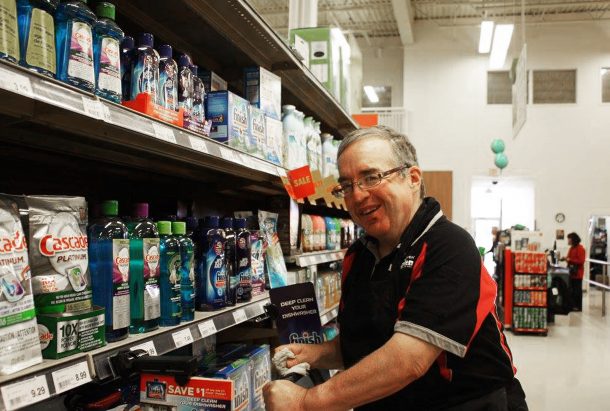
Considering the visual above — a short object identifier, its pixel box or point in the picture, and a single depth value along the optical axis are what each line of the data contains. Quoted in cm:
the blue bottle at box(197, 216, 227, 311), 177
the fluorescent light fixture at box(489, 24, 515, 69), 894
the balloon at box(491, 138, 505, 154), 1183
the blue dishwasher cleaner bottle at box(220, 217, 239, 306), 189
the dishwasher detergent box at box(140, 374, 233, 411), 137
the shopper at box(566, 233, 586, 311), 1070
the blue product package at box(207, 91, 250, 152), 188
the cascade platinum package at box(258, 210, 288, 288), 236
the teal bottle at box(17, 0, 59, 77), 104
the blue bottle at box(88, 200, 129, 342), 127
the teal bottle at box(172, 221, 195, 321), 158
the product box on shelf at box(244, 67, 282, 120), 227
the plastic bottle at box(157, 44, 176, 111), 153
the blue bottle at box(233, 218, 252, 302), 197
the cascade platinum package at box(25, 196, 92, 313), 111
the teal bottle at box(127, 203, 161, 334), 138
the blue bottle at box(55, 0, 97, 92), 113
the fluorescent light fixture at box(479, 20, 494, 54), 943
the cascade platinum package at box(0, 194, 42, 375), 97
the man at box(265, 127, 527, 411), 135
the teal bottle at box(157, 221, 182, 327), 149
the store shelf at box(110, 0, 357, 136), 191
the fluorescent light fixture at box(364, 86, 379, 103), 1246
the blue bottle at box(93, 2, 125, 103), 125
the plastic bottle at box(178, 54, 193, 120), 168
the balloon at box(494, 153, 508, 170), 1190
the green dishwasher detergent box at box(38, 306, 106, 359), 108
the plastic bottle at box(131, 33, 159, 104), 142
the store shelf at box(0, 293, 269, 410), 93
